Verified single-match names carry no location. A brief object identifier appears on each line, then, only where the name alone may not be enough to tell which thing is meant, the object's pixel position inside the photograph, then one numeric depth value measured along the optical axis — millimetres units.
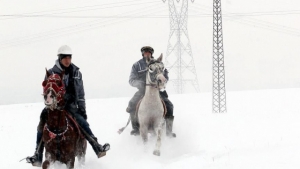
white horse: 18906
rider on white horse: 22087
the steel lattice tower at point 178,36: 76737
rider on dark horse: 15219
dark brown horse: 13375
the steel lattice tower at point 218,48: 54937
